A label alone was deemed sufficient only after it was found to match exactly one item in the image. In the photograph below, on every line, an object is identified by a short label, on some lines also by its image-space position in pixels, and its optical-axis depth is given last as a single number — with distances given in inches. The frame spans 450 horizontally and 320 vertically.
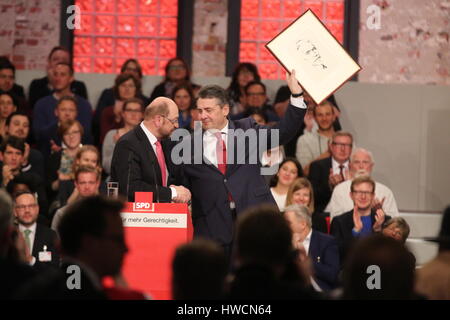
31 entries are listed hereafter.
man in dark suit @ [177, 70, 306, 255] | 424.5
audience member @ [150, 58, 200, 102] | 704.4
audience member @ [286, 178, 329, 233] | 568.4
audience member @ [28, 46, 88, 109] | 713.6
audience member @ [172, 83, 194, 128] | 661.3
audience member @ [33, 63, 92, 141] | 668.1
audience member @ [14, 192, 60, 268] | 502.3
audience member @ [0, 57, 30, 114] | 690.2
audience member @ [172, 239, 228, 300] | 222.7
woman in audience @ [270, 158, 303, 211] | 598.9
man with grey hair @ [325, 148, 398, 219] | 593.3
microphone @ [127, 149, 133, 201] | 422.3
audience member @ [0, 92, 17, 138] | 662.5
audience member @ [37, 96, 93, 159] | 644.7
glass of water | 396.8
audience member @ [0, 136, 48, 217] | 585.9
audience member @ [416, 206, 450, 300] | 258.2
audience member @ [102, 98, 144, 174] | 633.0
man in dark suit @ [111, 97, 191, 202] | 422.3
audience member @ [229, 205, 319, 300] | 231.6
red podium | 393.1
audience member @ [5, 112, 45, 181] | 616.7
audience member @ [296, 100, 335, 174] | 666.2
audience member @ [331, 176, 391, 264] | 547.5
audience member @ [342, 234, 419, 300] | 221.1
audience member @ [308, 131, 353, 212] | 625.0
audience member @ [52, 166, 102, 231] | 557.6
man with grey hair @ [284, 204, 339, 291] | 484.4
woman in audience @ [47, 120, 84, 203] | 617.9
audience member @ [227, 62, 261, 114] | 700.2
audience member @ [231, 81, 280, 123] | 674.2
